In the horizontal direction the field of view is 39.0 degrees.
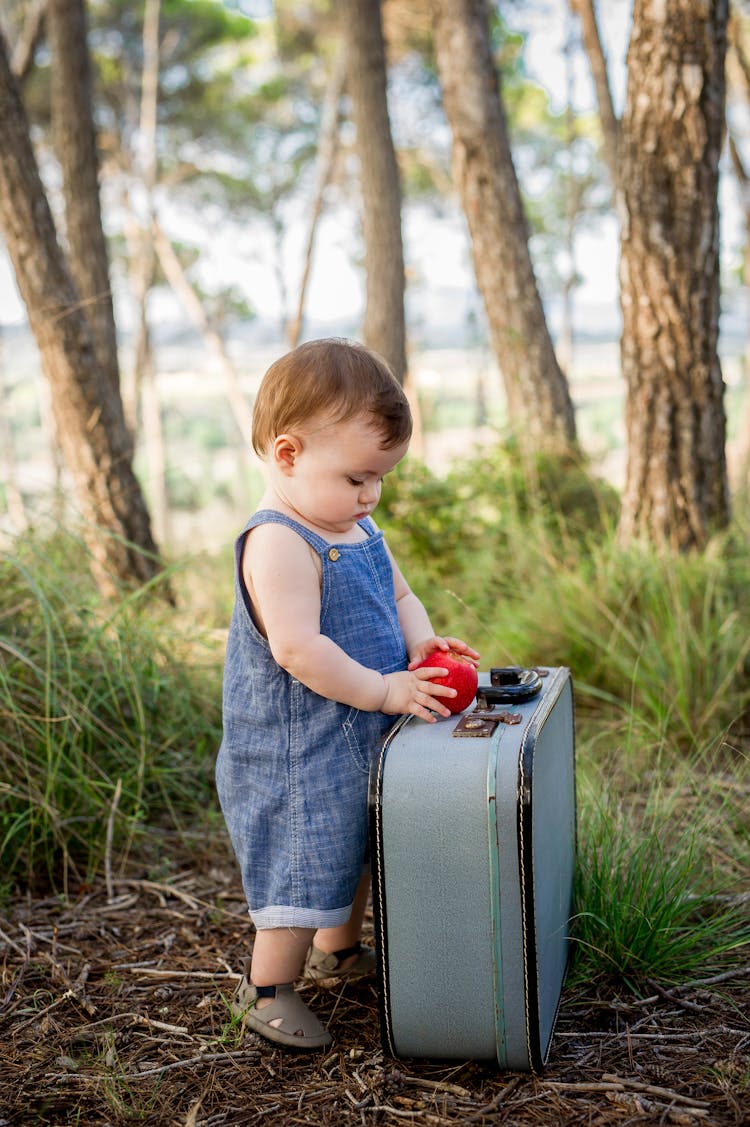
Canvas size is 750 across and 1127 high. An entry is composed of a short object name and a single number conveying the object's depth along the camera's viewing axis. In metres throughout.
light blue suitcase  1.67
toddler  1.85
